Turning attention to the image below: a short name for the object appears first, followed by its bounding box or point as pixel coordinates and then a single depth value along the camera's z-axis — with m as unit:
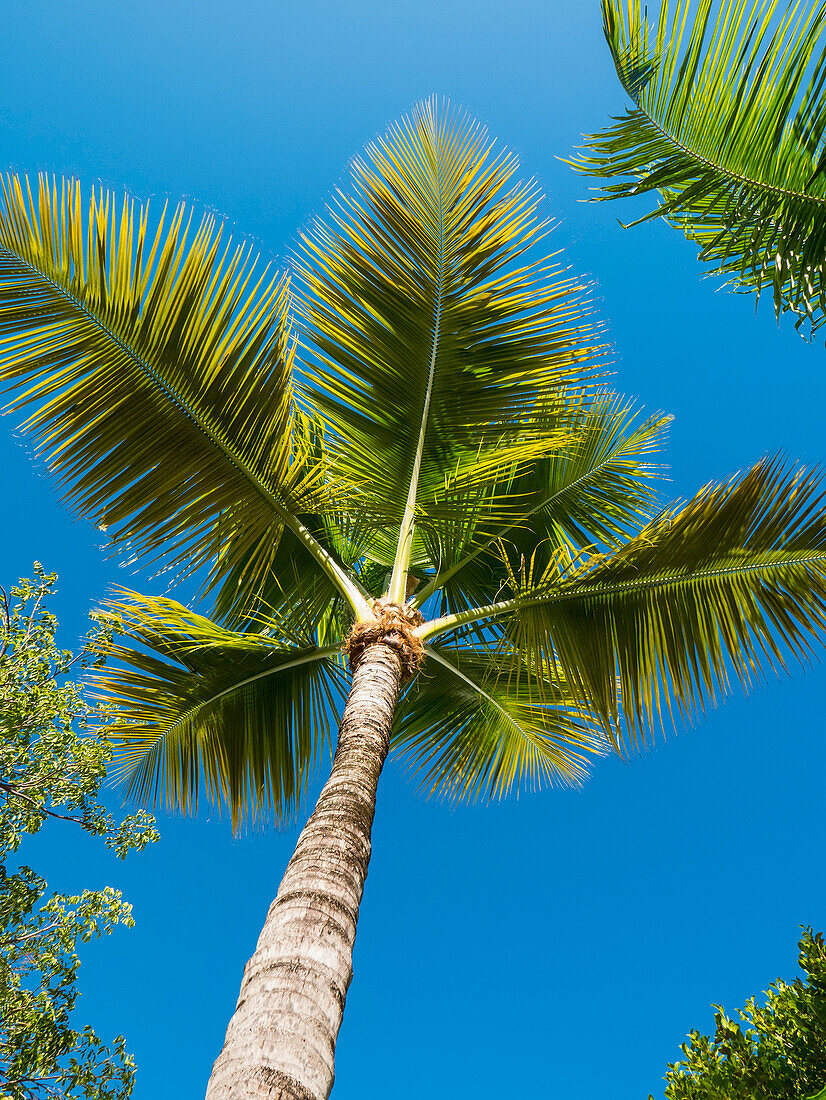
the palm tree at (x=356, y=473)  4.59
